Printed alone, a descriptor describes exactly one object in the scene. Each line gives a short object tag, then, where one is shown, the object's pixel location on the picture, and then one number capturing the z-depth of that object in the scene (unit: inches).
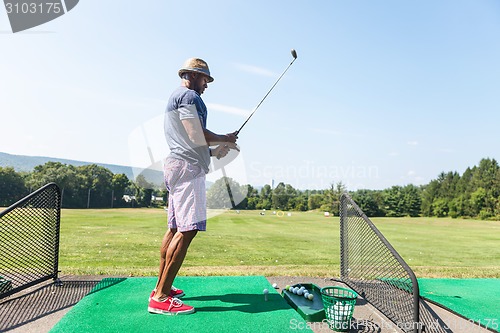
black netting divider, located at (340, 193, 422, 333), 132.8
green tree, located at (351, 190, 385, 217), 2149.4
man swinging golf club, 143.7
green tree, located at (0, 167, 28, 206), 2566.4
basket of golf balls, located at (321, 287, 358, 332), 131.3
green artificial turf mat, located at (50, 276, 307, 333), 128.2
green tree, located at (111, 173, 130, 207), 2857.0
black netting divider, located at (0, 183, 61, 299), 171.5
